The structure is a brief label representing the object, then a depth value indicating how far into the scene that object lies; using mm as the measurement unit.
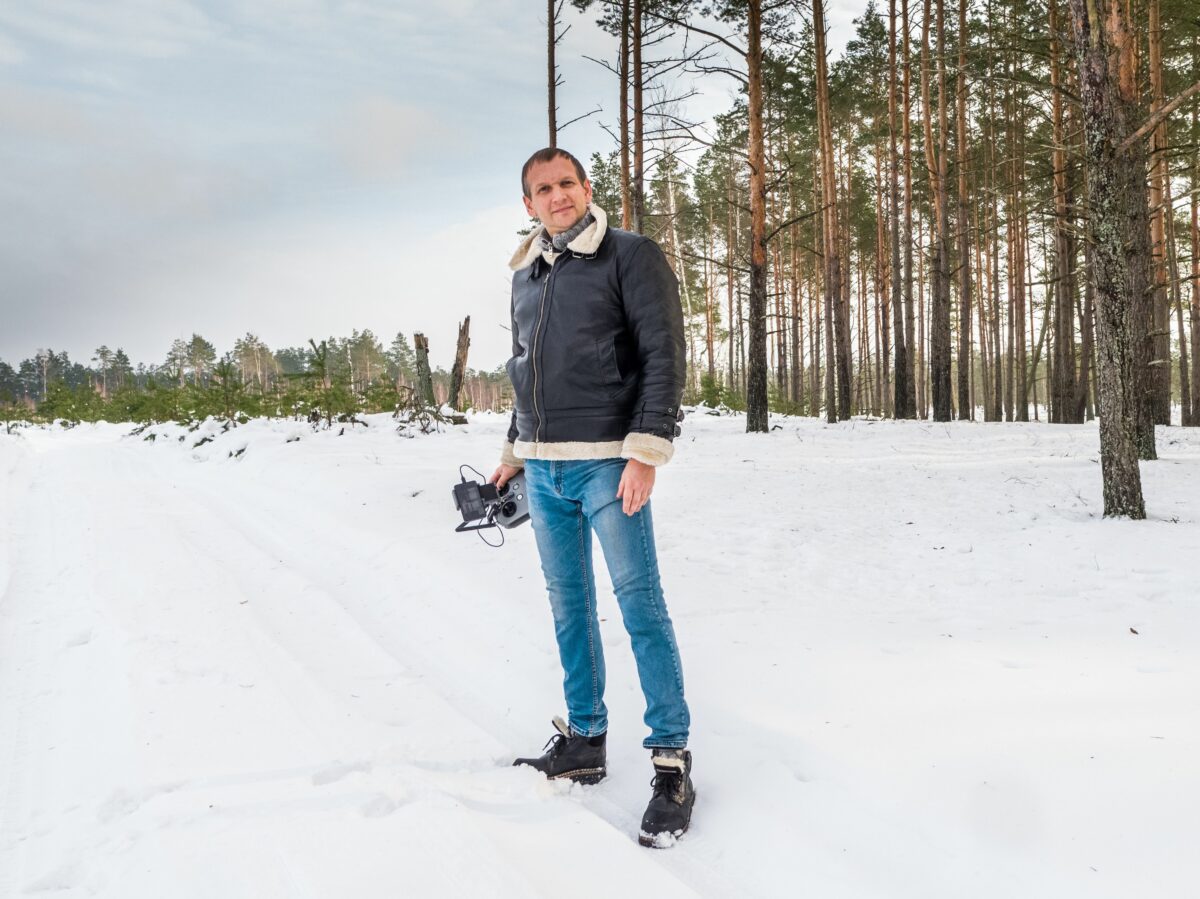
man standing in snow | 2020
